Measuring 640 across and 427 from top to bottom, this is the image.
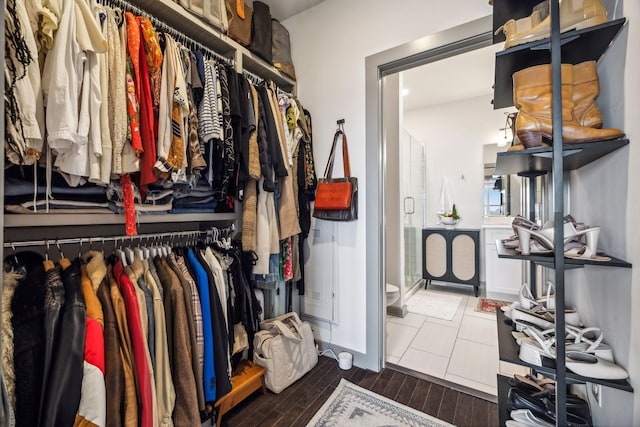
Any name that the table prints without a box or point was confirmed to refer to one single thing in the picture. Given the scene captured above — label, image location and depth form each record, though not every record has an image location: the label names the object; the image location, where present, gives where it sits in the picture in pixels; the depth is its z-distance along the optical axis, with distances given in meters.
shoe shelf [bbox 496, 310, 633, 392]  0.75
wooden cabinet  3.45
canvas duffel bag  1.65
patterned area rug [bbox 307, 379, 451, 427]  1.42
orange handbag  1.88
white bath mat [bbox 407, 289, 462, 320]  2.92
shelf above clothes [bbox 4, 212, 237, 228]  0.93
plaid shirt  1.27
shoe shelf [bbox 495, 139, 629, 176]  0.81
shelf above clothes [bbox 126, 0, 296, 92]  1.40
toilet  2.57
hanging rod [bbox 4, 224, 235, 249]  1.05
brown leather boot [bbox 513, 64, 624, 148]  0.82
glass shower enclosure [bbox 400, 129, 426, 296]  3.20
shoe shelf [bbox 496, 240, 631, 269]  0.75
